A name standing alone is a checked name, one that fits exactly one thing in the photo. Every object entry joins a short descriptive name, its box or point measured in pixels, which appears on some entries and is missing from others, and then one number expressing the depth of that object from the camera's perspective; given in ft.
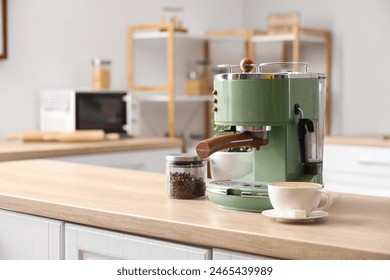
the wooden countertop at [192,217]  6.38
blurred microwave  15.42
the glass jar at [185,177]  7.96
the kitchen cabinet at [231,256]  6.58
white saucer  6.90
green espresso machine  7.41
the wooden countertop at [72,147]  12.89
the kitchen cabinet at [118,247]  6.95
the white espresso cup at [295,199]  6.91
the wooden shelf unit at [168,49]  16.72
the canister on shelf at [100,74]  16.26
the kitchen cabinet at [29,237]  7.79
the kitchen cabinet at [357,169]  14.32
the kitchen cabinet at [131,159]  13.62
